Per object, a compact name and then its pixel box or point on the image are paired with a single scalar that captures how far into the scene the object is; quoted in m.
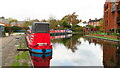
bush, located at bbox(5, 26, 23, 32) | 33.67
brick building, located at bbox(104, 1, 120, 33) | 18.82
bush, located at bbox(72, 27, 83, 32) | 42.83
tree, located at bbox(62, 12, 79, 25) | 51.87
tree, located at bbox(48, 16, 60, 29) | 40.86
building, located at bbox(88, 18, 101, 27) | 63.17
